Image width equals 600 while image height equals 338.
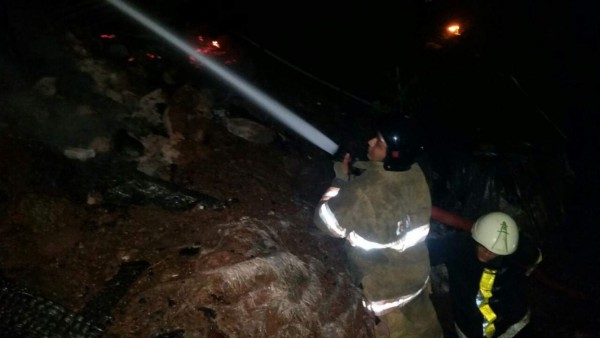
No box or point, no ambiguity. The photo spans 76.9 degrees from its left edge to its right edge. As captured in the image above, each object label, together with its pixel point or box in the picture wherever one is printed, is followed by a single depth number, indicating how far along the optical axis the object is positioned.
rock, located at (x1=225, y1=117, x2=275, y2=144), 4.58
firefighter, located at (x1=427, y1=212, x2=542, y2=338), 3.28
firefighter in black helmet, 2.77
